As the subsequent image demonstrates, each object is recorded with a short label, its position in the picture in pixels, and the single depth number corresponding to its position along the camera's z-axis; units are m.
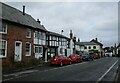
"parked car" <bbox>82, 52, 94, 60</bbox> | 23.38
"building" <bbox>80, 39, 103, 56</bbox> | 53.39
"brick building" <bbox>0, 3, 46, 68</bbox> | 12.45
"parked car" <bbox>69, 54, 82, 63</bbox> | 19.07
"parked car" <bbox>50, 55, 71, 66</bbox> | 14.34
